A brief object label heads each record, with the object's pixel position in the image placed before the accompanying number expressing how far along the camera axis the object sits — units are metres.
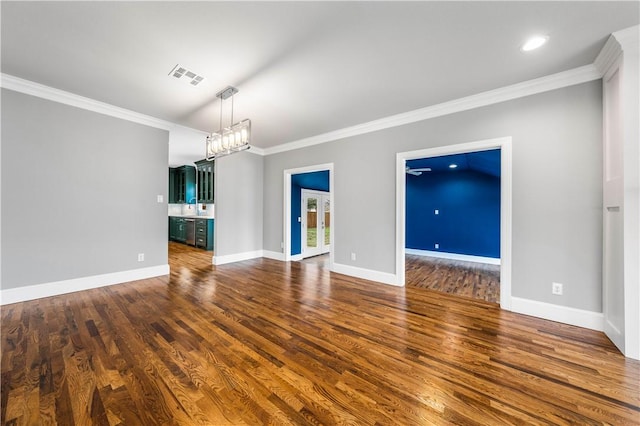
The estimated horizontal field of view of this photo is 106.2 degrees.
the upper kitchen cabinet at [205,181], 7.23
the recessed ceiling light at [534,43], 2.08
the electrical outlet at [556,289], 2.63
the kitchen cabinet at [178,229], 8.09
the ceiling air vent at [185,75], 2.58
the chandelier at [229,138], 2.99
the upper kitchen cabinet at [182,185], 8.44
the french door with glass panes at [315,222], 6.18
